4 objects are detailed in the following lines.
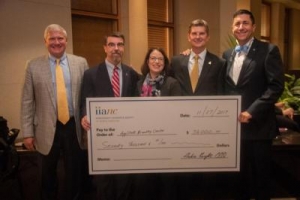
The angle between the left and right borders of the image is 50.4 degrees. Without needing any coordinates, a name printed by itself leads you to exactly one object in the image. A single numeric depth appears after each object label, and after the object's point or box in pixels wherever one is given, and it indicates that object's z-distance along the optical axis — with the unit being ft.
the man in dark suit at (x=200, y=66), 7.77
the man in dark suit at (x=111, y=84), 8.01
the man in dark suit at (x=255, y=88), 7.24
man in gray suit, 7.89
